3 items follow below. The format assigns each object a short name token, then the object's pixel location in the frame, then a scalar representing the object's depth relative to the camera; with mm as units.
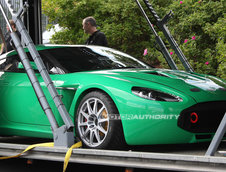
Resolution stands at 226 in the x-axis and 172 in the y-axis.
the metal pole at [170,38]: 7276
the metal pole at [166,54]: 7498
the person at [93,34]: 8445
